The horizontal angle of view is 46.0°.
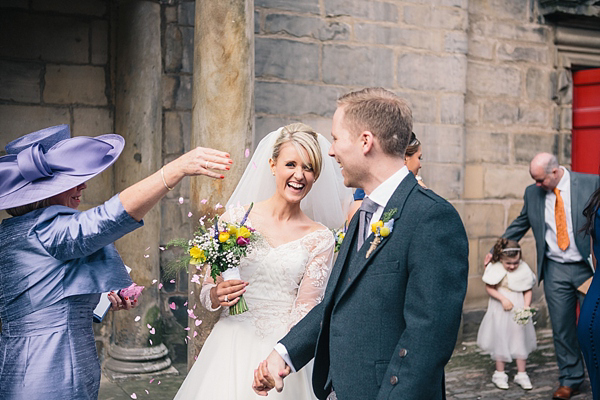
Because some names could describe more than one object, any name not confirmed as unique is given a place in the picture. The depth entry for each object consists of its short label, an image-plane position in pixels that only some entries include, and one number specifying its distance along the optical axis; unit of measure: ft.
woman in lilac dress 8.14
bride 11.36
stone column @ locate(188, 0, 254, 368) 15.39
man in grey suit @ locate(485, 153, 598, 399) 19.25
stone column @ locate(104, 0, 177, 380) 19.08
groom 7.22
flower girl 19.76
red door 26.45
